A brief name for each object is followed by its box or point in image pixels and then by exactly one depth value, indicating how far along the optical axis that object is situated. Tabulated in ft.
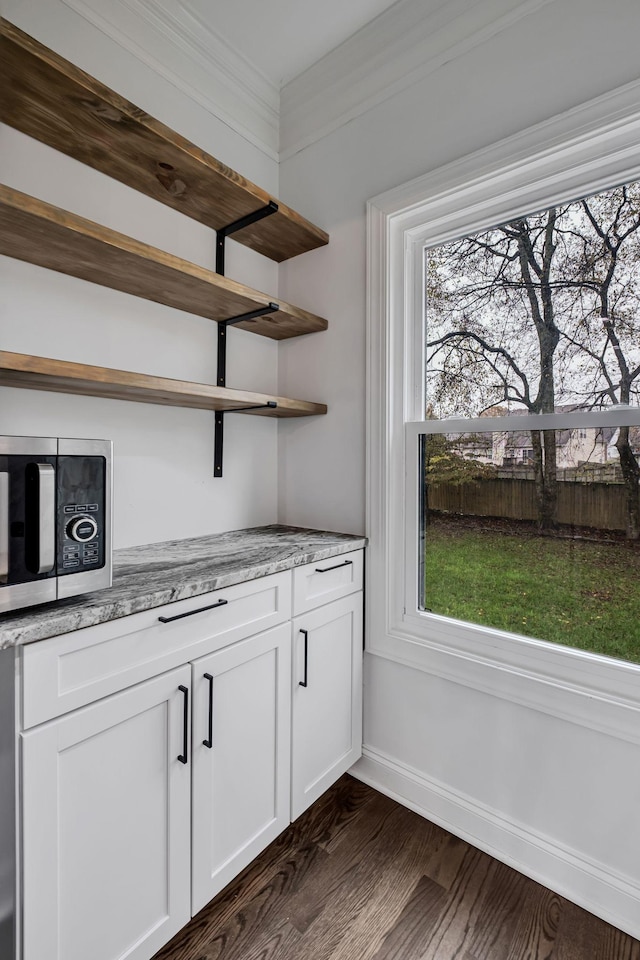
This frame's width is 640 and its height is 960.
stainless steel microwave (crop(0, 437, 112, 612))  2.85
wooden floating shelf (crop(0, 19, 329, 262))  3.60
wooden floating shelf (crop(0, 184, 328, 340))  3.46
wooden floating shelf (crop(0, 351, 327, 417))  3.46
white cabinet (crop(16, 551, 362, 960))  2.92
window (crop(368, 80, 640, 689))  4.35
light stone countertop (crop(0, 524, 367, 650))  2.90
